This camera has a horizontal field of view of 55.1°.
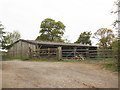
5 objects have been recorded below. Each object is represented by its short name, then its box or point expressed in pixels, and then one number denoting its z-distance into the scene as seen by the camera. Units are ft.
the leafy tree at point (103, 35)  92.35
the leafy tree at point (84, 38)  142.82
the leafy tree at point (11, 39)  79.25
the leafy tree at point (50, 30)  122.31
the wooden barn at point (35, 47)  51.74
